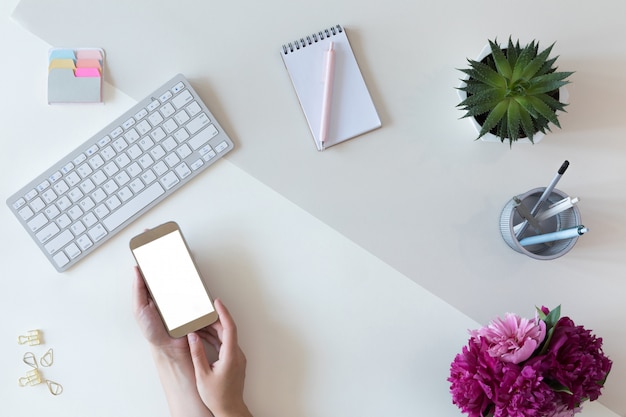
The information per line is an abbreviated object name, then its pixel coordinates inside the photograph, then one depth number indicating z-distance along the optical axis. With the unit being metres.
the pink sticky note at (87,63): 0.92
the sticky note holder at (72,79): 0.92
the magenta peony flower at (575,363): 0.78
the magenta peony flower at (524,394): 0.78
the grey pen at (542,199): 0.79
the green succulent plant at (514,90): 0.84
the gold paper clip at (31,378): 0.90
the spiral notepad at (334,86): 0.94
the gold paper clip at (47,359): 0.91
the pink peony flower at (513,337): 0.79
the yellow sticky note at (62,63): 0.92
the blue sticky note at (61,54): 0.92
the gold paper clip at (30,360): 0.90
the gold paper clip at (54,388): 0.90
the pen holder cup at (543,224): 0.88
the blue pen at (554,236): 0.81
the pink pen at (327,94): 0.93
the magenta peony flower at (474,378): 0.80
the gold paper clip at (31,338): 0.90
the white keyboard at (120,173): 0.91
